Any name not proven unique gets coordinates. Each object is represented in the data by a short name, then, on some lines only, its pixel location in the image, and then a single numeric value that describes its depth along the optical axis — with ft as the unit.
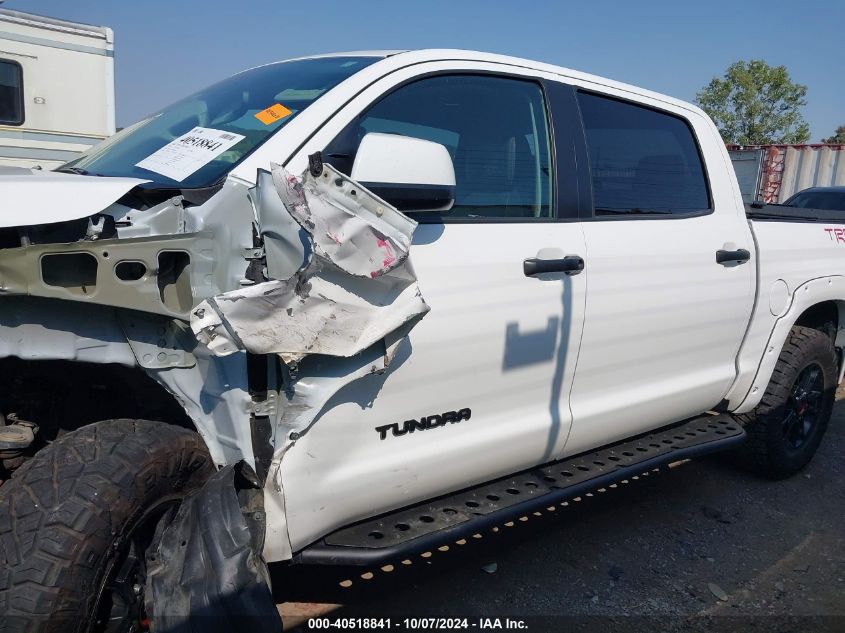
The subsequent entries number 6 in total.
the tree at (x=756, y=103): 98.12
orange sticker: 7.61
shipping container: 59.16
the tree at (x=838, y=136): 142.72
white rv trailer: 22.54
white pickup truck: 6.28
